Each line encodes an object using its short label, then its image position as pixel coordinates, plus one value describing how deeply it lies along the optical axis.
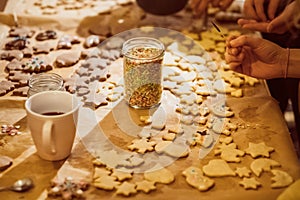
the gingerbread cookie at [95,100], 1.42
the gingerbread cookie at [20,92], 1.45
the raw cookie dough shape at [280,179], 1.15
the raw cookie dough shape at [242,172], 1.17
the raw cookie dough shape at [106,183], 1.13
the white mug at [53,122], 1.13
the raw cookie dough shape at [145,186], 1.13
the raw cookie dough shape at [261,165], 1.19
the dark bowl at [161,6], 1.88
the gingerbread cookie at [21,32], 1.74
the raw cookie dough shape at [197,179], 1.14
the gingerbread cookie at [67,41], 1.69
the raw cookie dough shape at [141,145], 1.25
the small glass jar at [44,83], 1.40
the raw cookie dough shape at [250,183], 1.14
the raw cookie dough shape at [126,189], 1.12
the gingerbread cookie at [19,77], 1.49
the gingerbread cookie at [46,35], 1.73
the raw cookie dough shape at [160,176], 1.15
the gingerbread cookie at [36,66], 1.56
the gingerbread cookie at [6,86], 1.45
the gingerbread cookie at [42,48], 1.66
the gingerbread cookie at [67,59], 1.59
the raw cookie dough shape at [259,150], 1.24
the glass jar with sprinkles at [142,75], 1.37
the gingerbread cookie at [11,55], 1.62
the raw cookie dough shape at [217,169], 1.18
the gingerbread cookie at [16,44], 1.67
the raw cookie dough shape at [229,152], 1.23
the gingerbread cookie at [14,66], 1.56
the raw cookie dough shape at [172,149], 1.24
